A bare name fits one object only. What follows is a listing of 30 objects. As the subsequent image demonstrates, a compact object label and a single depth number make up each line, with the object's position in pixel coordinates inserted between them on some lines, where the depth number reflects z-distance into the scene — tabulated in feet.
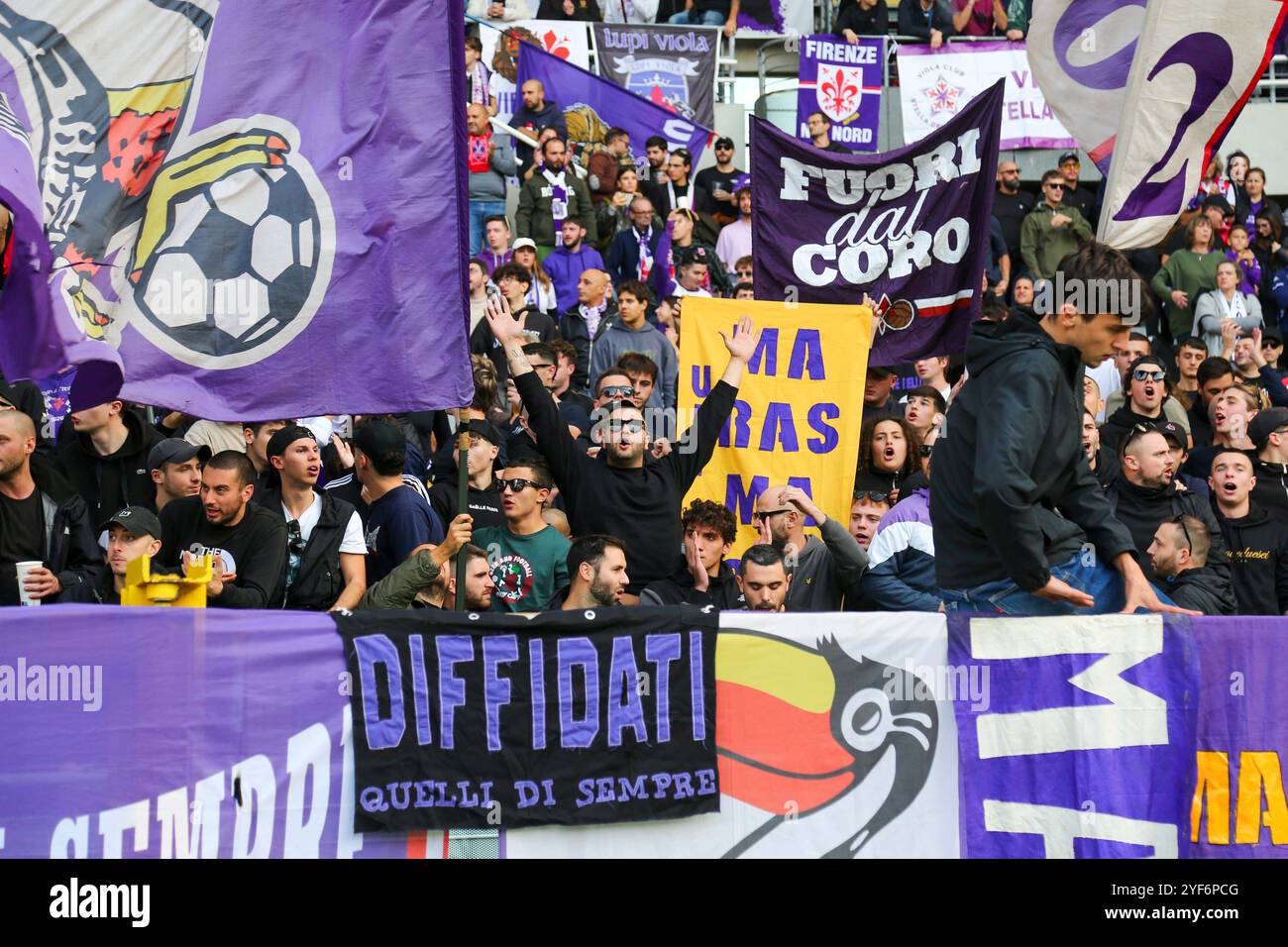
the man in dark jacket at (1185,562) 26.18
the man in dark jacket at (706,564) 25.70
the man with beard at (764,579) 24.32
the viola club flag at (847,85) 63.52
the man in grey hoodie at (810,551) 26.35
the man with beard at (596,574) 23.16
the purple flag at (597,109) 57.36
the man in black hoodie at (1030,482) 18.90
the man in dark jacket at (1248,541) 30.09
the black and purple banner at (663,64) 63.21
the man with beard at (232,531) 22.53
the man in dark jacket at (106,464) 27.25
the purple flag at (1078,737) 20.07
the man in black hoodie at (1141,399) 35.76
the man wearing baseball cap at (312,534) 24.25
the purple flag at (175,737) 18.39
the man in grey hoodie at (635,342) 38.73
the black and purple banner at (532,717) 19.04
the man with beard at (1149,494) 29.30
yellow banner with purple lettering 30.25
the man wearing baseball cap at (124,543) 22.68
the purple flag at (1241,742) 20.30
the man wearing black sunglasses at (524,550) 26.55
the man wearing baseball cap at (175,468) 26.30
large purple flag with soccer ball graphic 20.27
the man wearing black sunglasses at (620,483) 25.89
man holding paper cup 24.12
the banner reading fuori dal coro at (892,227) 30.30
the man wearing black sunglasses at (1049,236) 54.24
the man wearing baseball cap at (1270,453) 32.68
